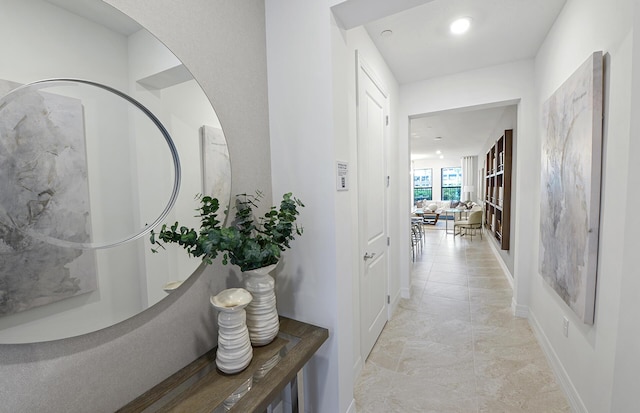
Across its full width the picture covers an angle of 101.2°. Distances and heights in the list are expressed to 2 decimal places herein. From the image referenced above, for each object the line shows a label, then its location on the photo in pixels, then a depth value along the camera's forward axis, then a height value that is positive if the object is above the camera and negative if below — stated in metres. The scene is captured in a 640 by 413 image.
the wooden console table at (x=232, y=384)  0.89 -0.71
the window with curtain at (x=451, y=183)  11.71 +0.27
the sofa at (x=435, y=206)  9.20 -0.69
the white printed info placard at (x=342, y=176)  1.37 +0.08
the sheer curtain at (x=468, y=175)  10.48 +0.56
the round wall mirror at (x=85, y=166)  0.69 +0.10
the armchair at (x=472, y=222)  6.98 -0.92
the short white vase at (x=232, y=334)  1.01 -0.55
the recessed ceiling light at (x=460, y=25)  2.01 +1.29
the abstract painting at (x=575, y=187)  1.38 +0.00
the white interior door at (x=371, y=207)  2.03 -0.14
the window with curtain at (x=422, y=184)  12.43 +0.27
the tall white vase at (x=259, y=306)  1.17 -0.51
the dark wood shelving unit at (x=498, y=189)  3.85 -0.01
